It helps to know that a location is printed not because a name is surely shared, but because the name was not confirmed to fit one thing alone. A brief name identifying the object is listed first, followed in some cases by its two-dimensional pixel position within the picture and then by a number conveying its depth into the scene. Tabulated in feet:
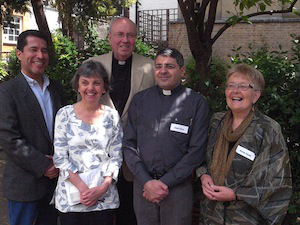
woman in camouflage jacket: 8.37
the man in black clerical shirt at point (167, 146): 9.30
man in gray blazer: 9.50
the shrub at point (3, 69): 30.25
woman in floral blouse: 9.36
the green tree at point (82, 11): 32.73
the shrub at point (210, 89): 11.72
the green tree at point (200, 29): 17.33
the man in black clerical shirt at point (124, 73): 11.25
